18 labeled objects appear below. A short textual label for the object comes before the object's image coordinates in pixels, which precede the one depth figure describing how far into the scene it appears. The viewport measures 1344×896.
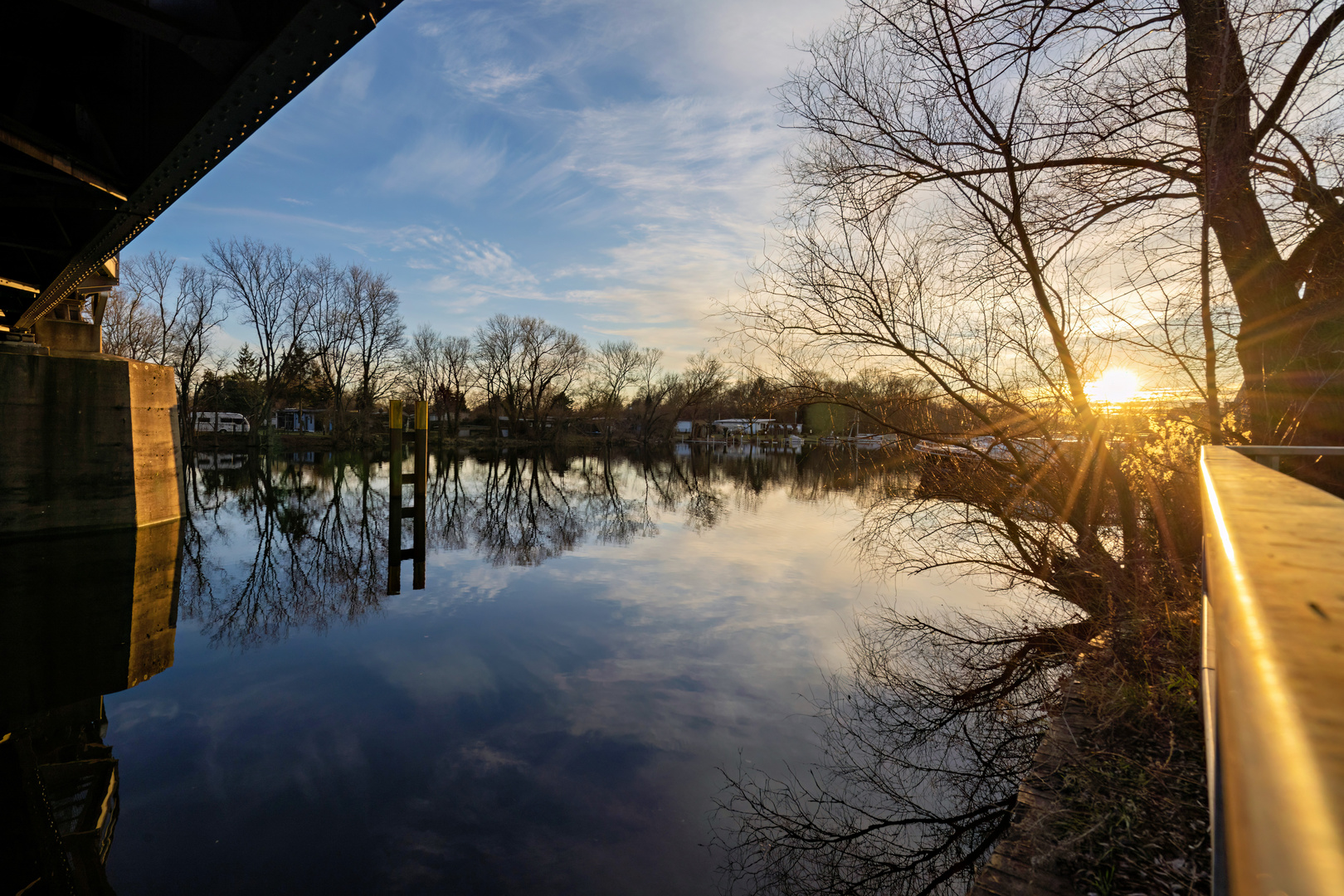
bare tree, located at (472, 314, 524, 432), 70.69
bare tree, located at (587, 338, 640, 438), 81.49
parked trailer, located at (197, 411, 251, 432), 65.94
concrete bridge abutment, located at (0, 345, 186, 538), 13.93
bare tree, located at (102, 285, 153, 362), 44.97
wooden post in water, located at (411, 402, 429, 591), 13.47
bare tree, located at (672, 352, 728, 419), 73.00
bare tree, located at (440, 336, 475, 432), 73.12
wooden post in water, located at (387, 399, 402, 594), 13.14
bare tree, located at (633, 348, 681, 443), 81.06
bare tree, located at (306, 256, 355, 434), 55.87
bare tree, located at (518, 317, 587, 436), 70.69
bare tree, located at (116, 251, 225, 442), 46.16
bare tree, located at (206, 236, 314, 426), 52.00
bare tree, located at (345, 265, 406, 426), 58.06
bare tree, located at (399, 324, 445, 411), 68.75
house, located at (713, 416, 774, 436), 104.21
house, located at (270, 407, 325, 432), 71.73
